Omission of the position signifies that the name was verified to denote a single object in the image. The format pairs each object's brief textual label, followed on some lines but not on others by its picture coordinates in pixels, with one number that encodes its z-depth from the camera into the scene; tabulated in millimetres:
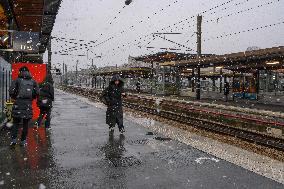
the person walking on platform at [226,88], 24867
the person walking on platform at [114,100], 9461
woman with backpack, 6953
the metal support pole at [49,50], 30391
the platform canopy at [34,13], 10779
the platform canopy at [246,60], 17016
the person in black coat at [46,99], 10016
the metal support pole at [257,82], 26741
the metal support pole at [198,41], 26203
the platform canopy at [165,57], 33162
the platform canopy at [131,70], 35938
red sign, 12055
